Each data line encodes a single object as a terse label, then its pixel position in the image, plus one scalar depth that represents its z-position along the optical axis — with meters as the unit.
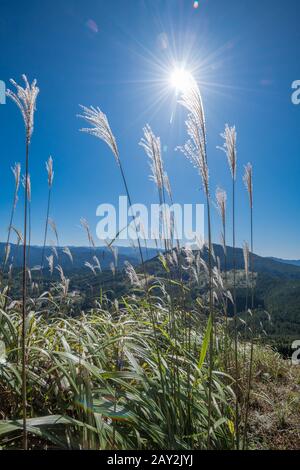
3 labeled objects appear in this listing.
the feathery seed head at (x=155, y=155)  2.09
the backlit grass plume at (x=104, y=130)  1.92
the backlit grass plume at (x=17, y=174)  3.17
